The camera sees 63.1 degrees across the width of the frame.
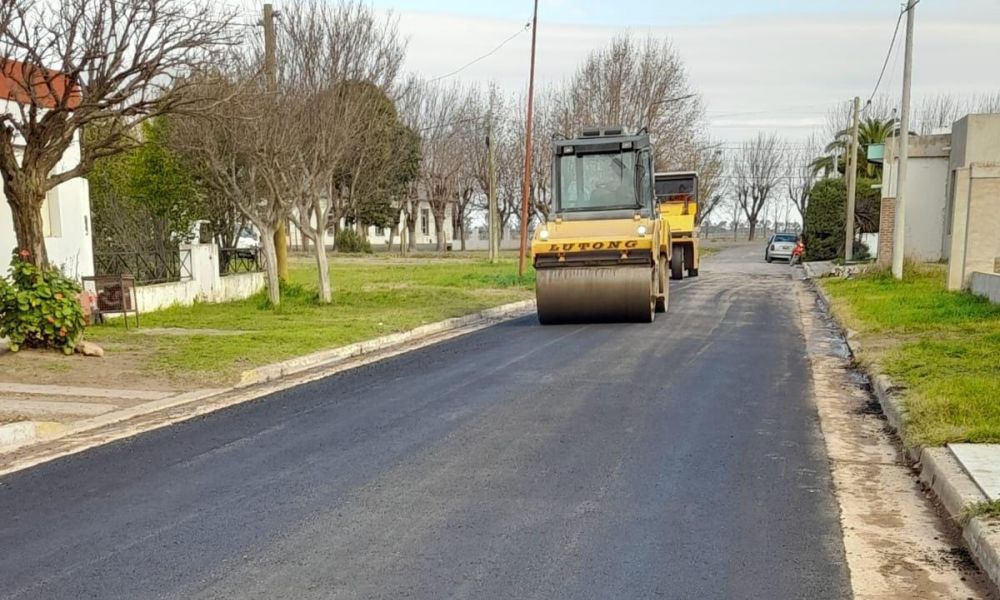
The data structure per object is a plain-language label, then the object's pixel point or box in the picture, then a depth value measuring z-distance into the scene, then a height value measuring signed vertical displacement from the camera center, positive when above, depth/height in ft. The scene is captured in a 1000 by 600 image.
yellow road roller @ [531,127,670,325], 45.39 -1.21
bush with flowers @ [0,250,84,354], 34.81 -3.89
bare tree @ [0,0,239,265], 33.86 +5.98
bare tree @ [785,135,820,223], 271.69 +10.02
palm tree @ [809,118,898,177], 148.05 +13.96
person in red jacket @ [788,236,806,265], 137.39 -6.75
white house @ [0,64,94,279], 49.14 -0.31
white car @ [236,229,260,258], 73.05 -3.04
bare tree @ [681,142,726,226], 143.02 +9.71
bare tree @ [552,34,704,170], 127.24 +18.77
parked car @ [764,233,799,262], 145.58 -6.10
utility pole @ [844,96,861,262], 109.29 +1.78
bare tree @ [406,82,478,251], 160.25 +14.83
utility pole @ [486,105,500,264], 112.47 +0.91
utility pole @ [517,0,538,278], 83.66 +4.98
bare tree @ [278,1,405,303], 53.42 +8.70
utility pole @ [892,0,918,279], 69.15 +4.78
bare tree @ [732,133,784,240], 282.97 +13.70
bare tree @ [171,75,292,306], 47.52 +4.43
